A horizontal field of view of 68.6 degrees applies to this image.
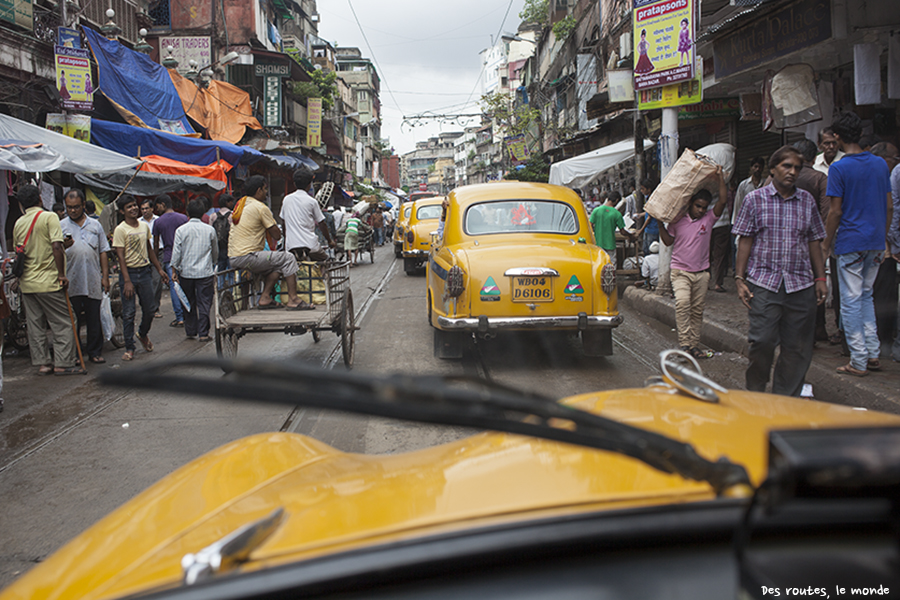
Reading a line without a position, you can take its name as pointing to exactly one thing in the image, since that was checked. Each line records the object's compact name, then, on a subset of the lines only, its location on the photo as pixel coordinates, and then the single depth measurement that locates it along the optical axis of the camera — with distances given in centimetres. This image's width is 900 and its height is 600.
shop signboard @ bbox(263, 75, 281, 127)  2642
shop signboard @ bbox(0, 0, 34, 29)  1190
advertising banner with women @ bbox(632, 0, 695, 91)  1036
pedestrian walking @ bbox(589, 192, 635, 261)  1212
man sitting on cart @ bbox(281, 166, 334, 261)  777
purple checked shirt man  473
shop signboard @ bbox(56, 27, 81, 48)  1172
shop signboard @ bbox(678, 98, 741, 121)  1277
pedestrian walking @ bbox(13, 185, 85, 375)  683
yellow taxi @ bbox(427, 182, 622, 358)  657
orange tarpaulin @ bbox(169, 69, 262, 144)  1898
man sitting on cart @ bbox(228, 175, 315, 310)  716
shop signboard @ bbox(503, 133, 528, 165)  3803
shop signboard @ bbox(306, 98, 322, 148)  3231
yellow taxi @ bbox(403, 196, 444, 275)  1714
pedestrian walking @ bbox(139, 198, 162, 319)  1066
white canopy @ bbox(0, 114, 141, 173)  788
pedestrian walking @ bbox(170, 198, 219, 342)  855
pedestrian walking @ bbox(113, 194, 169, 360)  795
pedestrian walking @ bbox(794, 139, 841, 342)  653
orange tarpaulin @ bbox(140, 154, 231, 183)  1302
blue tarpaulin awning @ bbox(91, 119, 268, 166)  1339
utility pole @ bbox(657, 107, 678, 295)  1059
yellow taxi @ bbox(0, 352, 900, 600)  102
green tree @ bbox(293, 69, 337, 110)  3338
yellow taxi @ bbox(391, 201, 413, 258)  2055
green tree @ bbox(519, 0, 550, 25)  3941
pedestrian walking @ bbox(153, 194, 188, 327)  981
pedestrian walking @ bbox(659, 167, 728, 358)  681
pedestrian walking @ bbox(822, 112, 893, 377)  543
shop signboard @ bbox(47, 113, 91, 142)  1201
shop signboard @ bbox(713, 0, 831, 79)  778
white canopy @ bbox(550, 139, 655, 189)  1600
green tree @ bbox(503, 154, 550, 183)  3419
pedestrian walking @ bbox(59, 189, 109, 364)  730
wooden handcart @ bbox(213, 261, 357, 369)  661
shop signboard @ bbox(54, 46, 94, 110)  1159
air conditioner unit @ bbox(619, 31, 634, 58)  1806
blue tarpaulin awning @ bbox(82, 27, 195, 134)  1473
